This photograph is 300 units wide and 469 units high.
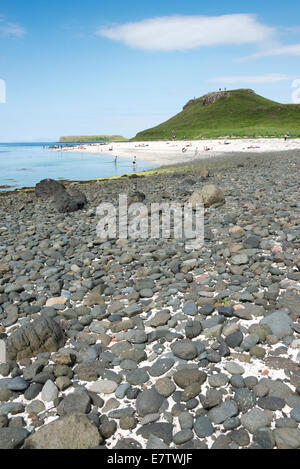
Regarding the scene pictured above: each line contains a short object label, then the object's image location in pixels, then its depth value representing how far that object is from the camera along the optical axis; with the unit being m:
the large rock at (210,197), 12.62
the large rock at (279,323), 4.58
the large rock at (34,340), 4.61
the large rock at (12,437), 3.19
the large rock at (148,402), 3.56
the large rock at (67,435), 3.05
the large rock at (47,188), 20.45
